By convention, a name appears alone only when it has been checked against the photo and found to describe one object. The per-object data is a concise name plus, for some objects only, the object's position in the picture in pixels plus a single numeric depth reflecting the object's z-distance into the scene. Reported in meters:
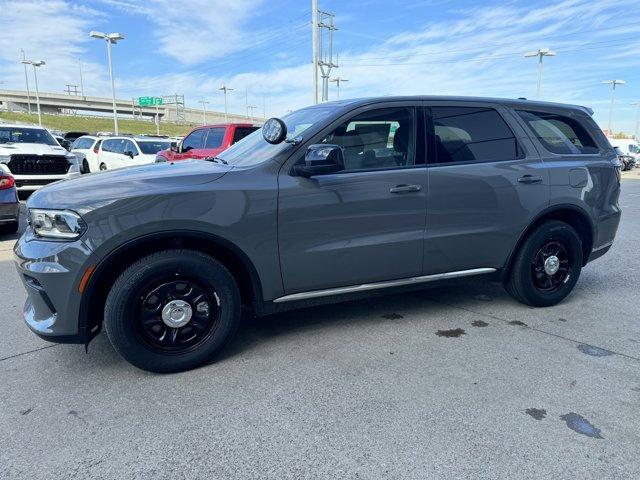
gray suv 2.90
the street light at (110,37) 31.27
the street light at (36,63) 43.44
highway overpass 88.88
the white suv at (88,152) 17.36
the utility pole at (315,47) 22.50
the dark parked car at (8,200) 6.84
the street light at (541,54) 32.51
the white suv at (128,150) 15.16
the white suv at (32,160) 9.91
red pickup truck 11.34
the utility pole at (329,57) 27.31
